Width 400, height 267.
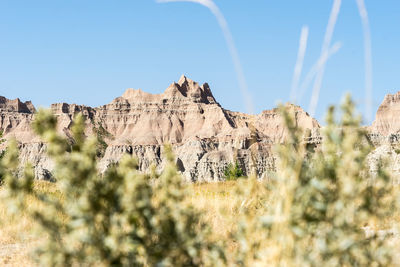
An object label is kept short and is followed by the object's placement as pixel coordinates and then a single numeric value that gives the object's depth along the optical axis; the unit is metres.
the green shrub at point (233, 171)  144.49
